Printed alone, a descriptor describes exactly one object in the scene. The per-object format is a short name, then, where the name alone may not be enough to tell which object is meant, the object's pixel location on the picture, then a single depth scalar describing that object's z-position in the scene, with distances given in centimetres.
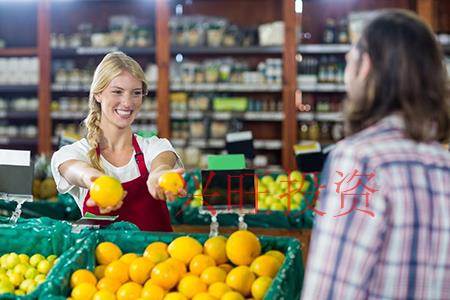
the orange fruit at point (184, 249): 212
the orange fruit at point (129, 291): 196
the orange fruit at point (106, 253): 218
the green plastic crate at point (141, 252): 189
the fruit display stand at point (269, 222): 379
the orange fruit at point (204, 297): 189
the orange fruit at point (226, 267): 211
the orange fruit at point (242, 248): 209
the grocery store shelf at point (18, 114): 645
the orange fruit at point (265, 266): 201
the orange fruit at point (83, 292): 194
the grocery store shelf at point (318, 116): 607
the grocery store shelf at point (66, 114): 639
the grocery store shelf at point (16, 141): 649
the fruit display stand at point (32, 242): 224
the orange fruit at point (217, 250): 214
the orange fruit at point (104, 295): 192
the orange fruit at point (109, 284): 200
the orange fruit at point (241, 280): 197
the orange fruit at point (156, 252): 211
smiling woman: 254
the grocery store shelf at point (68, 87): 632
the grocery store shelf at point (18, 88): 645
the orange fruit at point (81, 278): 200
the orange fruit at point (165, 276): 200
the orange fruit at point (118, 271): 206
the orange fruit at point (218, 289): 194
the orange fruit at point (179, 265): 205
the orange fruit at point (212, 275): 201
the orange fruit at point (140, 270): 204
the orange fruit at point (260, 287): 192
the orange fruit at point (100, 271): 212
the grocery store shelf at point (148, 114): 623
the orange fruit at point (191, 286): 197
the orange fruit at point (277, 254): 211
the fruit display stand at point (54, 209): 391
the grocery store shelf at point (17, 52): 644
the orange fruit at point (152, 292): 194
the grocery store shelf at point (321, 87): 599
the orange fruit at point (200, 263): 207
